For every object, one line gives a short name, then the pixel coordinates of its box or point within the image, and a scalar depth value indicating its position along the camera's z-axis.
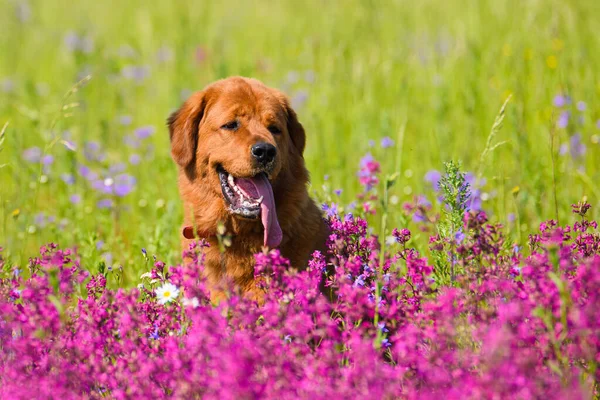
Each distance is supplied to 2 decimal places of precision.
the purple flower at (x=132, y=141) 13.19
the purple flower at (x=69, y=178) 10.90
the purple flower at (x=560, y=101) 10.87
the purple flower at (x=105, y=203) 10.67
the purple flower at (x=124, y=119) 12.74
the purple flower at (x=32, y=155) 12.29
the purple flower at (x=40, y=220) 10.41
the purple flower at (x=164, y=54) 17.05
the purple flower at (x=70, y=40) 16.10
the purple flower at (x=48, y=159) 11.18
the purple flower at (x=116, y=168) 12.10
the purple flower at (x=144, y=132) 12.71
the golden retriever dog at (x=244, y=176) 7.43
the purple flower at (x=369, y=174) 7.60
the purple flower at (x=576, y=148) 10.77
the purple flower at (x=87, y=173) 11.71
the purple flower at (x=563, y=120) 11.02
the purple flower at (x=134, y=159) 12.54
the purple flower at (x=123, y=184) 10.97
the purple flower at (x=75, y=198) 11.08
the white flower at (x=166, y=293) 5.84
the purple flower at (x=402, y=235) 6.02
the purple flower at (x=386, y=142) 10.17
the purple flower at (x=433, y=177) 10.33
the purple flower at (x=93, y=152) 12.46
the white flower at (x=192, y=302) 5.12
